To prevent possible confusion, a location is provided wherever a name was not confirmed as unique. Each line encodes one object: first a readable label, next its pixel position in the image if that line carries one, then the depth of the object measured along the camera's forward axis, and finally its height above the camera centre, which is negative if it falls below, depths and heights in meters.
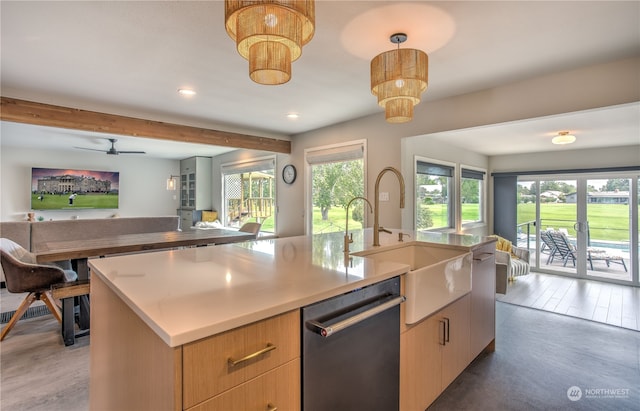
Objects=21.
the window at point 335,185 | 4.41 +0.30
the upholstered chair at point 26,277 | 2.44 -0.61
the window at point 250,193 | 6.09 +0.24
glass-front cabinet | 7.56 +0.45
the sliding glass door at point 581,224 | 4.86 -0.34
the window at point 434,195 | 4.51 +0.15
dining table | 2.45 -0.41
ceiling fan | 5.55 +1.07
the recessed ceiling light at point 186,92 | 3.01 +1.14
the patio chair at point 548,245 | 5.56 -0.76
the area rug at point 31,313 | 2.98 -1.14
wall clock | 5.26 +0.54
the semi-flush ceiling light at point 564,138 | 4.00 +0.89
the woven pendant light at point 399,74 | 1.86 +0.81
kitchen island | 0.71 -0.32
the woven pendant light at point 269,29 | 1.18 +0.74
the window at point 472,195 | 5.60 +0.17
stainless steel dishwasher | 0.94 -0.52
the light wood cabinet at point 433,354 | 1.40 -0.79
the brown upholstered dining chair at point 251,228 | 4.12 -0.33
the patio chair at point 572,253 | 4.98 -0.84
